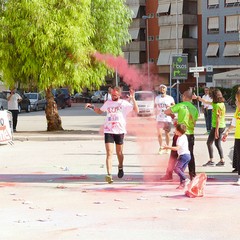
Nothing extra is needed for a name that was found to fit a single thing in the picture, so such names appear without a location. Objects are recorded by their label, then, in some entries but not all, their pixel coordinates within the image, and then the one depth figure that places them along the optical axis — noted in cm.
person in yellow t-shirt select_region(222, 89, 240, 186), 1257
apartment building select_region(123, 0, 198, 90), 7912
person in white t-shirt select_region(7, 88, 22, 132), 2773
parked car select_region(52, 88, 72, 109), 6538
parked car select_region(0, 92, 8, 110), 4705
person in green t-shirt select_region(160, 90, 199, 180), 1270
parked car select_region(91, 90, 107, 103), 7674
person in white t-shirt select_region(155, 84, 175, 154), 1773
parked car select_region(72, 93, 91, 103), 8254
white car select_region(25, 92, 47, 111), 5909
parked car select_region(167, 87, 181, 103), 5415
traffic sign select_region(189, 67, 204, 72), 3728
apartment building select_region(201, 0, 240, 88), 7488
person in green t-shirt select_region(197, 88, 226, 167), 1539
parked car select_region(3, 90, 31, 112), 5534
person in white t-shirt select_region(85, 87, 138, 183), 1305
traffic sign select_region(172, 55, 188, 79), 4119
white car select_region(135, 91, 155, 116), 2472
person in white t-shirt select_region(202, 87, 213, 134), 2558
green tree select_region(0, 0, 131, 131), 2552
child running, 1206
